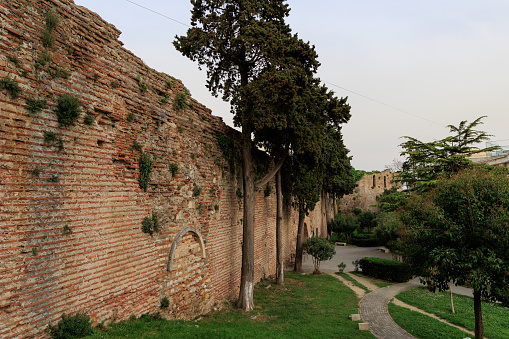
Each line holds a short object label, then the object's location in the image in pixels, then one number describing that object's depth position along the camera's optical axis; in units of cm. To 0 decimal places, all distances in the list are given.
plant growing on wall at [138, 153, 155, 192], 609
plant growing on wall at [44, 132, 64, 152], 418
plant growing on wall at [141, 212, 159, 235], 615
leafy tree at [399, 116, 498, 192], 1608
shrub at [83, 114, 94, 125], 486
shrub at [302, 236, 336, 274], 1650
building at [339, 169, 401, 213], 3756
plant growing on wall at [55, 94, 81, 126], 437
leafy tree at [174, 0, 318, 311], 864
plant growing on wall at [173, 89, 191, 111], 743
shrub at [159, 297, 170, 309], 658
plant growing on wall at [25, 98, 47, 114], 395
